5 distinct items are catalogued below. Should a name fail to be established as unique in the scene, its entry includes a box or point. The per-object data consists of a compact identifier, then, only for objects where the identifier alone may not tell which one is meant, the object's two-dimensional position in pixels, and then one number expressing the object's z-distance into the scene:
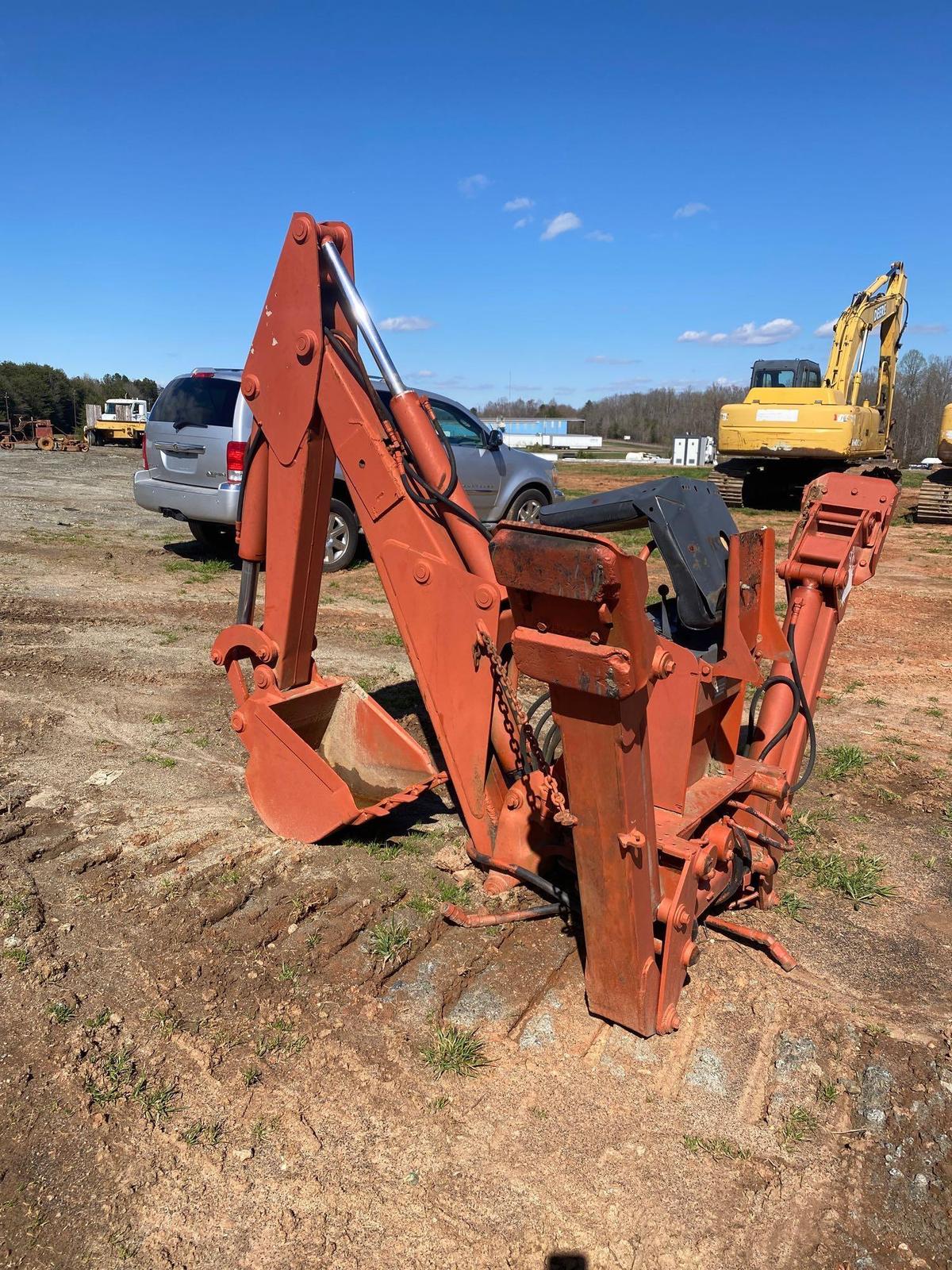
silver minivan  9.20
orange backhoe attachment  2.59
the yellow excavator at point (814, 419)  17.19
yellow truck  39.59
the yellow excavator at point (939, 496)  17.02
